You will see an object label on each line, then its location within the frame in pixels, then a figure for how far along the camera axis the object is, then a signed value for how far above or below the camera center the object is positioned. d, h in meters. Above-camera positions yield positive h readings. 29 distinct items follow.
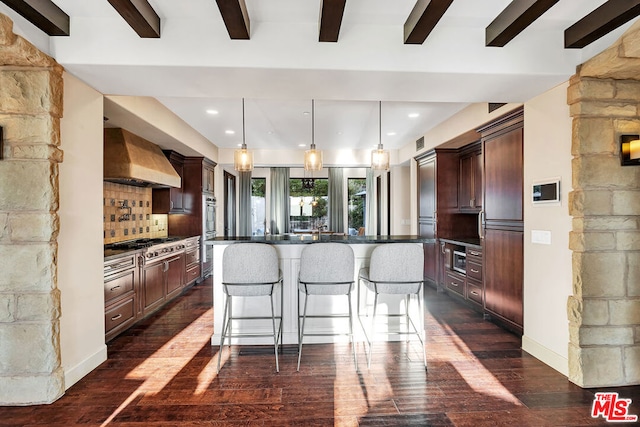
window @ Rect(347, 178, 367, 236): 10.22 +0.43
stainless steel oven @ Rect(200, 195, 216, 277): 6.21 -0.23
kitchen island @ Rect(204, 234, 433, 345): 3.28 -0.88
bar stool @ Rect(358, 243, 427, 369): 2.84 -0.48
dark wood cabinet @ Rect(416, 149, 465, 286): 5.46 +0.31
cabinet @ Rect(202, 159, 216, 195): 6.24 +0.81
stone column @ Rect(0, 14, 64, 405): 2.28 -0.11
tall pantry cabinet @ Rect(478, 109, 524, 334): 3.40 -0.05
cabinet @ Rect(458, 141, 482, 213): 4.95 +0.57
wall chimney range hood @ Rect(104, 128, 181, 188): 3.88 +0.72
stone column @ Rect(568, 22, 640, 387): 2.52 -0.15
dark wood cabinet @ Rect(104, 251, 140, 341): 3.26 -0.84
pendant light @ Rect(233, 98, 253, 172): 4.08 +0.72
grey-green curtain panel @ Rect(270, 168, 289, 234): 10.06 +0.49
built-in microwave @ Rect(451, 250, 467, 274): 4.73 -0.72
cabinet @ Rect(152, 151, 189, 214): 5.58 +0.32
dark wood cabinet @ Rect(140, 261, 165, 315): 4.04 -0.92
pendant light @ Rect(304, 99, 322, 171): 4.00 +0.69
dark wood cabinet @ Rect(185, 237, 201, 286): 5.56 -0.80
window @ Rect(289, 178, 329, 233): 10.39 +0.41
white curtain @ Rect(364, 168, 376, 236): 9.49 +0.28
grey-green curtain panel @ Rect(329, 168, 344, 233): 10.09 +0.49
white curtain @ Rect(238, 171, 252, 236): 9.65 +0.42
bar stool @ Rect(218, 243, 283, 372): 2.80 -0.47
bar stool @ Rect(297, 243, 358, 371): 2.88 -0.48
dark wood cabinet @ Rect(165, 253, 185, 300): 4.78 -0.91
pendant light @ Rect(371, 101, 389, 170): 4.00 +0.70
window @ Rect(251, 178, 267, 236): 10.20 +0.41
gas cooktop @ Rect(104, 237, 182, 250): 3.96 -0.37
